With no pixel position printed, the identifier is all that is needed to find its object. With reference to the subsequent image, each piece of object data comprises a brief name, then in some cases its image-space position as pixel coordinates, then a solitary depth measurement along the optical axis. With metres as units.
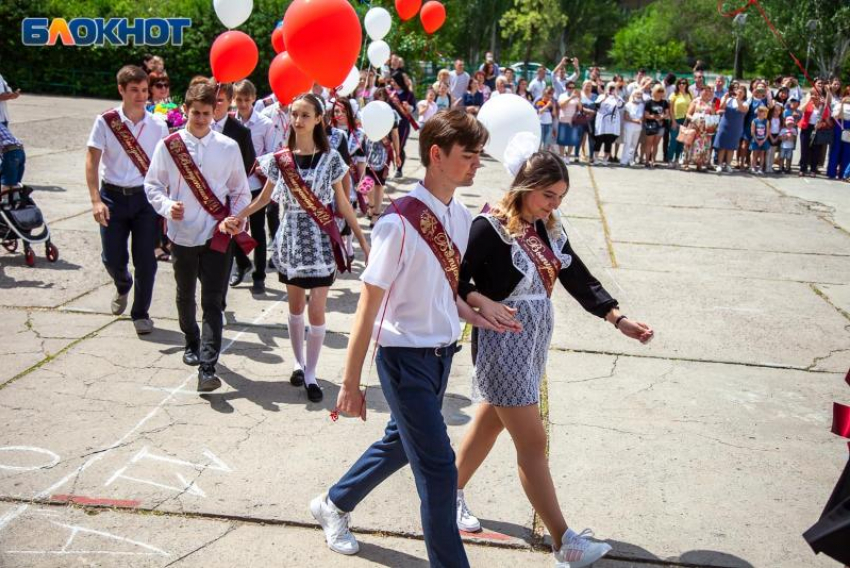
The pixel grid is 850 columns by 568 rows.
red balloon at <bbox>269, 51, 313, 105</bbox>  6.86
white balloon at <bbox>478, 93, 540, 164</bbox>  3.98
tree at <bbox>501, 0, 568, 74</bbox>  50.38
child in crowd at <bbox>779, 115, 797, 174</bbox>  16.70
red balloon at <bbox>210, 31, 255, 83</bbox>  6.64
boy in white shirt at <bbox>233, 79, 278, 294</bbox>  7.29
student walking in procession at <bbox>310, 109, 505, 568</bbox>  3.00
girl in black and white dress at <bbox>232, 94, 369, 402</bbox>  5.12
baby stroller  7.82
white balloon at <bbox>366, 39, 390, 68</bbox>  9.66
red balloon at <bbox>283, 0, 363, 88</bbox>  4.83
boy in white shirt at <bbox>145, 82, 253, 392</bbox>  5.09
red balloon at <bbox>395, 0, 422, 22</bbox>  9.11
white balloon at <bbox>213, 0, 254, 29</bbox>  7.57
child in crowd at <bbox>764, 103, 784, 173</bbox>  16.58
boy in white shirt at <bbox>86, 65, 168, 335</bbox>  5.91
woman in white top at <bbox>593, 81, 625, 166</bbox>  16.47
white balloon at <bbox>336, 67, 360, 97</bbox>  9.02
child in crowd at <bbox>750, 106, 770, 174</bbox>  16.42
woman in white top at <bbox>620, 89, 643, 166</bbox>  16.52
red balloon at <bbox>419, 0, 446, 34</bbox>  10.57
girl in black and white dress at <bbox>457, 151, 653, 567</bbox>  3.35
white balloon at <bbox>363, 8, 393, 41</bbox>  8.77
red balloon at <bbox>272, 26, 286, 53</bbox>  8.63
